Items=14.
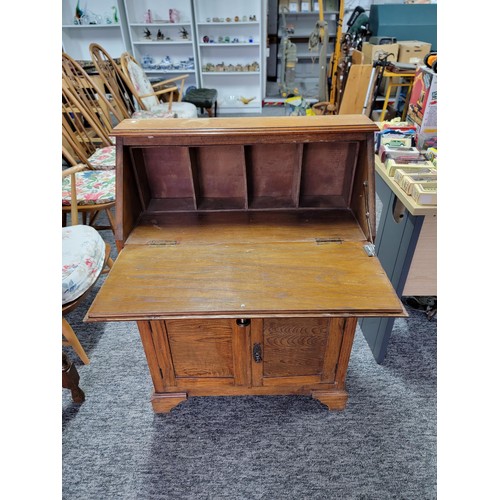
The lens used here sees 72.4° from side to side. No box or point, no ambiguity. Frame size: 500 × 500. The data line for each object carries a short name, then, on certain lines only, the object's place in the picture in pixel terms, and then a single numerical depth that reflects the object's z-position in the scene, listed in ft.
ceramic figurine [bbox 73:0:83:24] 13.69
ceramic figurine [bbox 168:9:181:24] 13.54
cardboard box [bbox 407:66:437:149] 4.32
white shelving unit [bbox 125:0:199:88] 13.56
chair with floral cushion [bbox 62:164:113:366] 3.96
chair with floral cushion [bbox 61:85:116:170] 6.13
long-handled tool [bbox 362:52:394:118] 10.51
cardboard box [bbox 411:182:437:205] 3.44
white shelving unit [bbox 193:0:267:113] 13.75
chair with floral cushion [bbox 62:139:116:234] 5.52
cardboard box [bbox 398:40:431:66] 12.46
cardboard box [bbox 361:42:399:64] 12.17
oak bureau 2.79
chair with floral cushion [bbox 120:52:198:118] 9.48
